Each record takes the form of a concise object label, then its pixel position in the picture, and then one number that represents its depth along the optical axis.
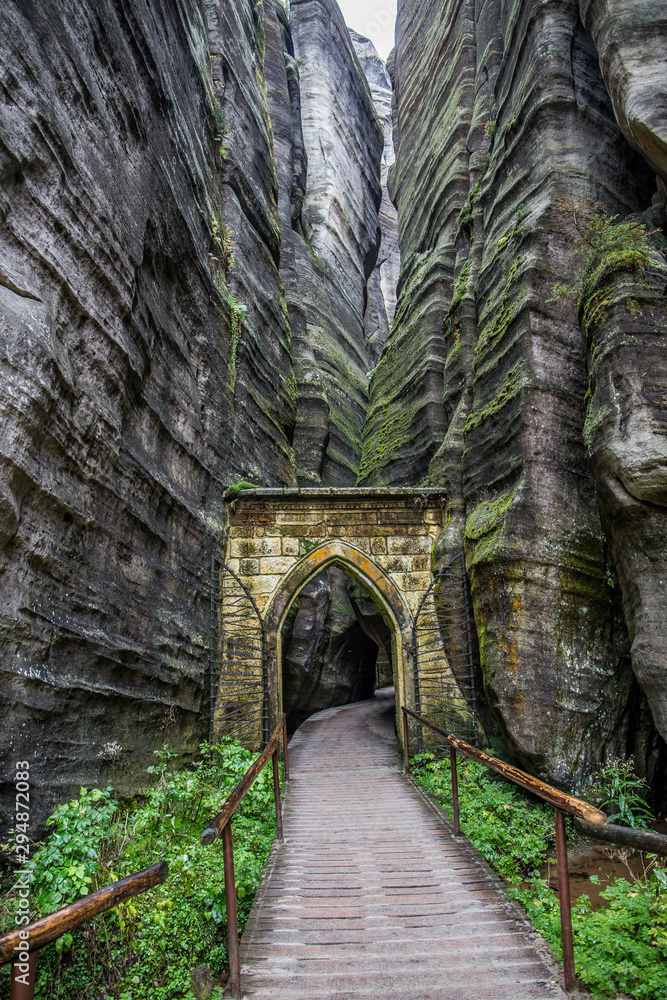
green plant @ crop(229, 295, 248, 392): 9.70
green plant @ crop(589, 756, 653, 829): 5.91
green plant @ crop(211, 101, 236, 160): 10.95
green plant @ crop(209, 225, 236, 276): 9.92
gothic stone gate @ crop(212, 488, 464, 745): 8.91
